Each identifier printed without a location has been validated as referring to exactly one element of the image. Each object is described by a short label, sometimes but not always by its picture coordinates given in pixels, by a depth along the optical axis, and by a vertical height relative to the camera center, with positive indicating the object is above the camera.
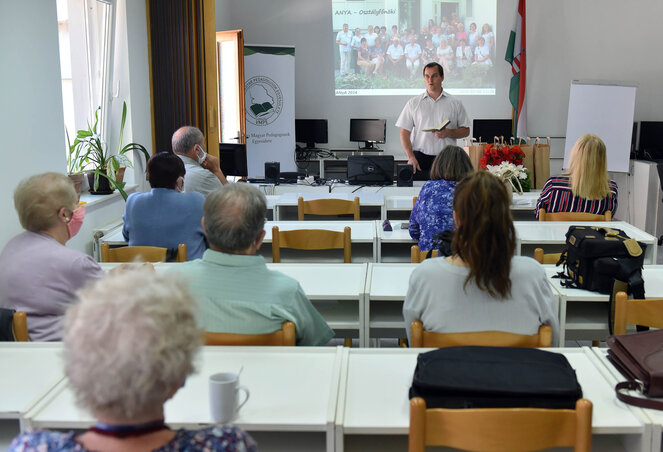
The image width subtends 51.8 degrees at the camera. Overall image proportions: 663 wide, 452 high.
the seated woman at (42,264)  2.49 -0.55
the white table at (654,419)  1.71 -0.77
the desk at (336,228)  4.12 -0.73
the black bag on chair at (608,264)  2.83 -0.63
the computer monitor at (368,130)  9.18 -0.23
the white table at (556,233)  3.96 -0.72
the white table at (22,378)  1.87 -0.78
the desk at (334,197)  5.25 -0.68
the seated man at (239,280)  2.20 -0.54
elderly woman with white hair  1.00 -0.36
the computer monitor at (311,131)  9.25 -0.24
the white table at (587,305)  2.86 -0.90
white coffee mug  1.70 -0.70
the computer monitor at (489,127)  8.95 -0.19
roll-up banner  8.78 +0.14
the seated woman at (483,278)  2.22 -0.54
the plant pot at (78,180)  5.07 -0.49
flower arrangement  5.53 -0.38
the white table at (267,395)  1.74 -0.77
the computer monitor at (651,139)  8.65 -0.33
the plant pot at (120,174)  5.56 -0.50
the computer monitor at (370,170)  6.20 -0.52
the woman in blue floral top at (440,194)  3.86 -0.46
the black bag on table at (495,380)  1.70 -0.67
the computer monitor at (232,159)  6.48 -0.43
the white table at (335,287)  2.89 -0.75
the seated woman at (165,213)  3.86 -0.56
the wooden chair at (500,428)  1.57 -0.73
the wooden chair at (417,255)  3.38 -0.70
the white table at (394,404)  1.72 -0.77
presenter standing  6.88 -0.07
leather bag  1.83 -0.71
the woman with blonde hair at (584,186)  4.38 -0.48
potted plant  5.24 -0.37
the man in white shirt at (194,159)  4.68 -0.32
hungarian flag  8.94 +0.61
